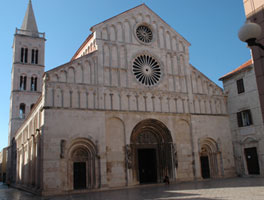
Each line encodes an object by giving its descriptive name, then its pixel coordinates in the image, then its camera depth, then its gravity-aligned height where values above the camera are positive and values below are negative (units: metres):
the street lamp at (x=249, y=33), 6.93 +3.03
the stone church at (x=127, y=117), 21.77 +3.93
